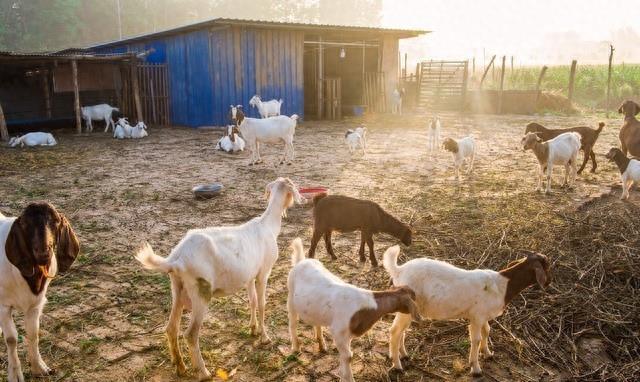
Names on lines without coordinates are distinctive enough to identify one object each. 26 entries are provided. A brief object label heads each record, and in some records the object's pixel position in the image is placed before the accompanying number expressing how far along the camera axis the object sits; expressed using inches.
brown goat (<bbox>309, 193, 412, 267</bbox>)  246.7
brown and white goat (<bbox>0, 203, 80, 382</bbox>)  137.4
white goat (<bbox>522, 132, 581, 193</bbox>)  377.7
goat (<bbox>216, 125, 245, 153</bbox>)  564.5
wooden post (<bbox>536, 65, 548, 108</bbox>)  1013.8
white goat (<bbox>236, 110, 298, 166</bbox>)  521.3
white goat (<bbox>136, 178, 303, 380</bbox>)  148.1
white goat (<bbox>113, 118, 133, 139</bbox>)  722.2
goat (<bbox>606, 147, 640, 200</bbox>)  350.6
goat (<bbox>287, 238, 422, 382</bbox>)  142.1
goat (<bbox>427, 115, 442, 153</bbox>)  530.3
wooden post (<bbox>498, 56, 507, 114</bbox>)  1045.2
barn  799.1
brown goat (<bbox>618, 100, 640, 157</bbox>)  432.1
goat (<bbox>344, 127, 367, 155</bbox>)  549.3
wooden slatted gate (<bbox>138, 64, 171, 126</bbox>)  885.8
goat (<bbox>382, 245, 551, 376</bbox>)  158.1
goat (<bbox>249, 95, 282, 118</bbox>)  784.9
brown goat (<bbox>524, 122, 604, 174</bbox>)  435.2
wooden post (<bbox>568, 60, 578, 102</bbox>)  995.6
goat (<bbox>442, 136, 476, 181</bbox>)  420.5
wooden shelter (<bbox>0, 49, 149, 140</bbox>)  800.3
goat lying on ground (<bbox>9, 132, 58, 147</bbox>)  643.3
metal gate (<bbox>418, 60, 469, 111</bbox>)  1145.4
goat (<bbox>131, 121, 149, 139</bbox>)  722.8
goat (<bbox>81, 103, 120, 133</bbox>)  823.1
